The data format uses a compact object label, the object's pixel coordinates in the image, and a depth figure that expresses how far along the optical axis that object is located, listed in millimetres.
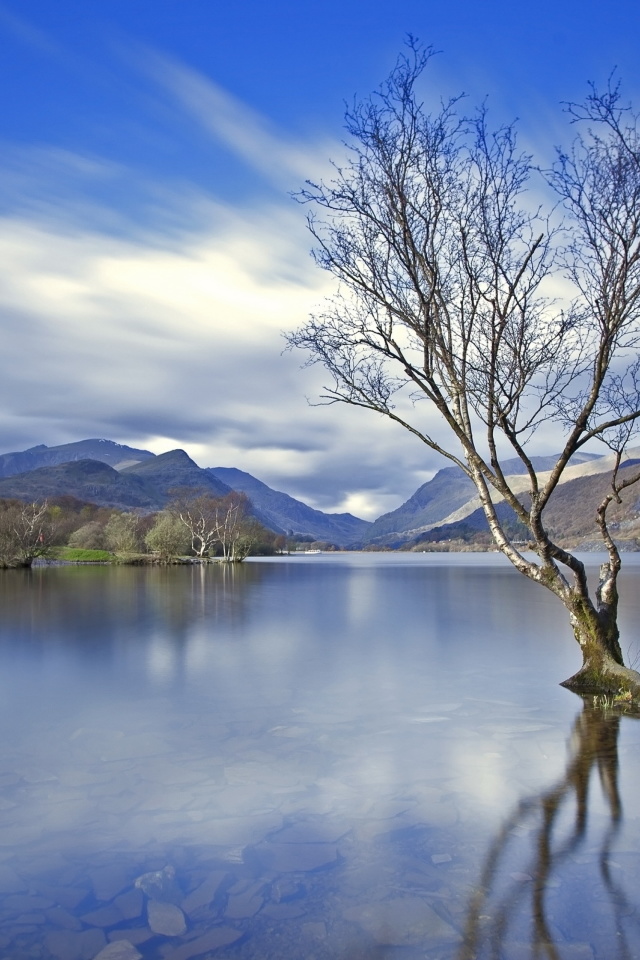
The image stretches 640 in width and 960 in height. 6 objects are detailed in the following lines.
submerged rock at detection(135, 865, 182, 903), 5453
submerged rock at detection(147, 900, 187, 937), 4938
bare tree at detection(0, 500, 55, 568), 74812
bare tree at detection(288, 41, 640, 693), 12172
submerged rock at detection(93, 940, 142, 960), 4582
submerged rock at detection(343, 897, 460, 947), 4783
